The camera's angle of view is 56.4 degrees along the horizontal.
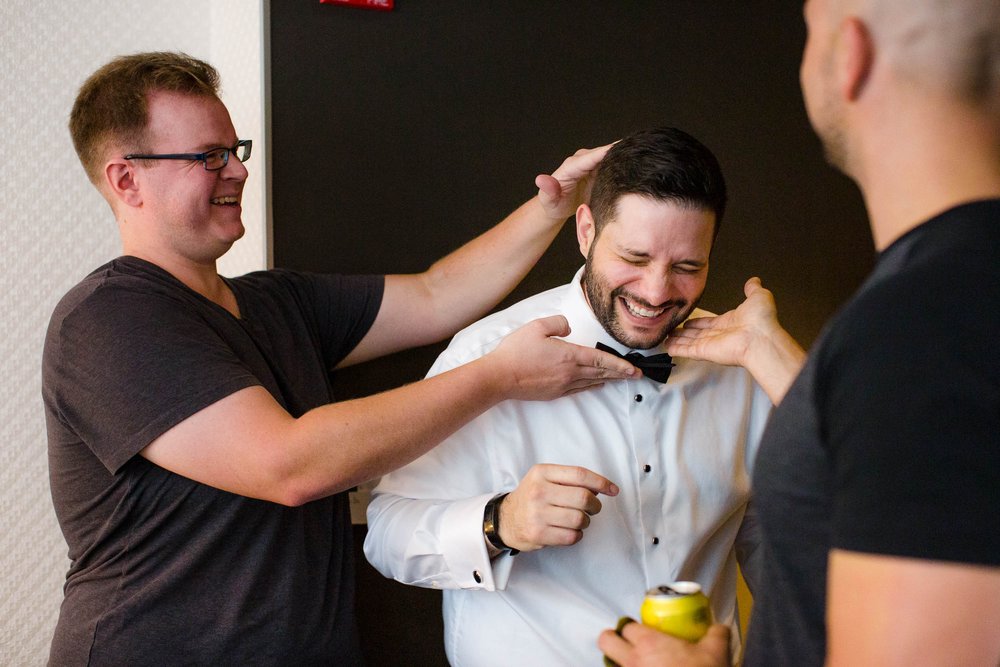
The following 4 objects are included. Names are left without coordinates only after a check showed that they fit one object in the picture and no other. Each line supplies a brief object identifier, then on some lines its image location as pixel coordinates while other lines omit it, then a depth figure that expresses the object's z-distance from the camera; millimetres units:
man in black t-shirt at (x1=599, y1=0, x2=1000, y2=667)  758
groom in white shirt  1838
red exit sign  2178
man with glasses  1672
